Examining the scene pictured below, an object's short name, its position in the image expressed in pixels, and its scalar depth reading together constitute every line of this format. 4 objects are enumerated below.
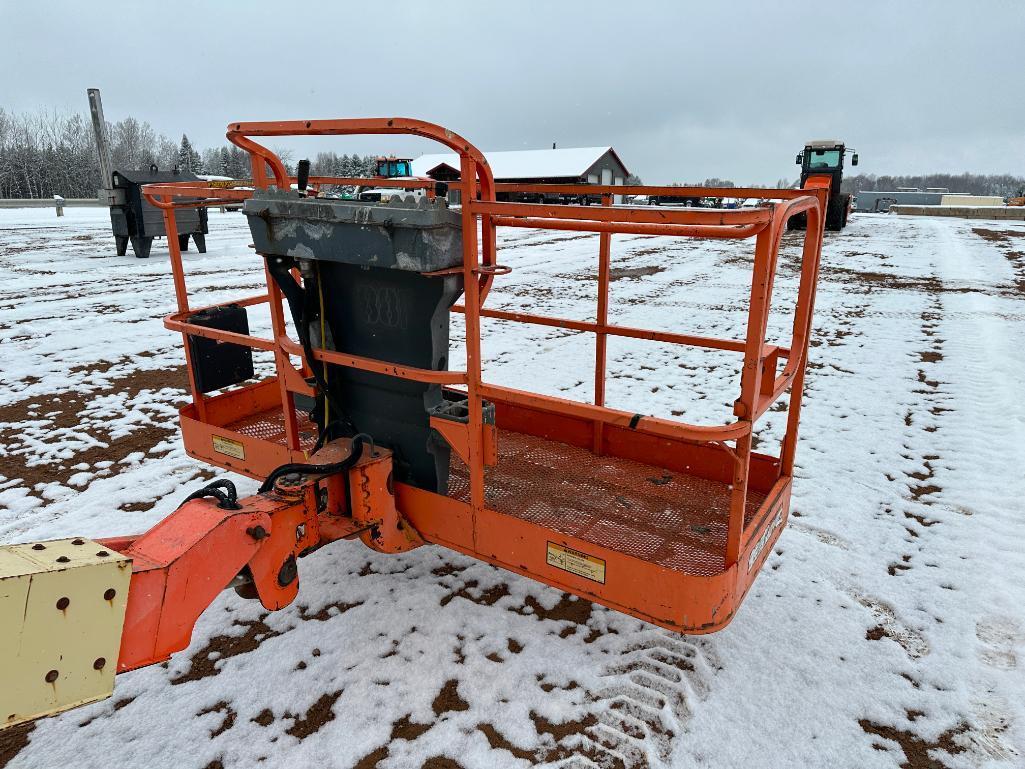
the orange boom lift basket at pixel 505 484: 2.13
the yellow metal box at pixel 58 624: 1.58
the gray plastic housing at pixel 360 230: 2.48
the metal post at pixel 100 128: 17.05
